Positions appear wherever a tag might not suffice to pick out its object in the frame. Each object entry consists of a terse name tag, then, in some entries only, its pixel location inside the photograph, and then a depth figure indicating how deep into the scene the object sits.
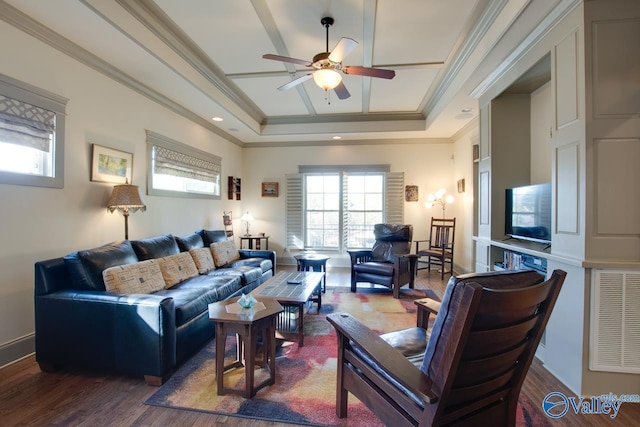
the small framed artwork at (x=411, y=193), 6.11
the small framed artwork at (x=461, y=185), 5.43
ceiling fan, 2.54
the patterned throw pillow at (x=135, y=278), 2.39
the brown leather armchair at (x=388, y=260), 4.12
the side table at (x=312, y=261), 4.30
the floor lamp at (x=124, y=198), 2.98
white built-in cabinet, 1.88
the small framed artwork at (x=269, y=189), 6.52
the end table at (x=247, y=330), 1.91
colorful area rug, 1.77
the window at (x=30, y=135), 2.25
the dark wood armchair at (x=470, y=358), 1.02
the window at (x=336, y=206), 6.29
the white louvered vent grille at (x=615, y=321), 1.86
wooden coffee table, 2.64
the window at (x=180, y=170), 3.85
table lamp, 6.26
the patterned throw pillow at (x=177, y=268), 3.03
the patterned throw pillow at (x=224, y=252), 4.11
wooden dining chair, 5.21
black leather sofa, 2.04
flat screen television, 2.48
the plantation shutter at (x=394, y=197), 6.12
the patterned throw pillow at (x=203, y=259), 3.65
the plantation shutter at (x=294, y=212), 6.42
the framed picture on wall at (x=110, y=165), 2.96
